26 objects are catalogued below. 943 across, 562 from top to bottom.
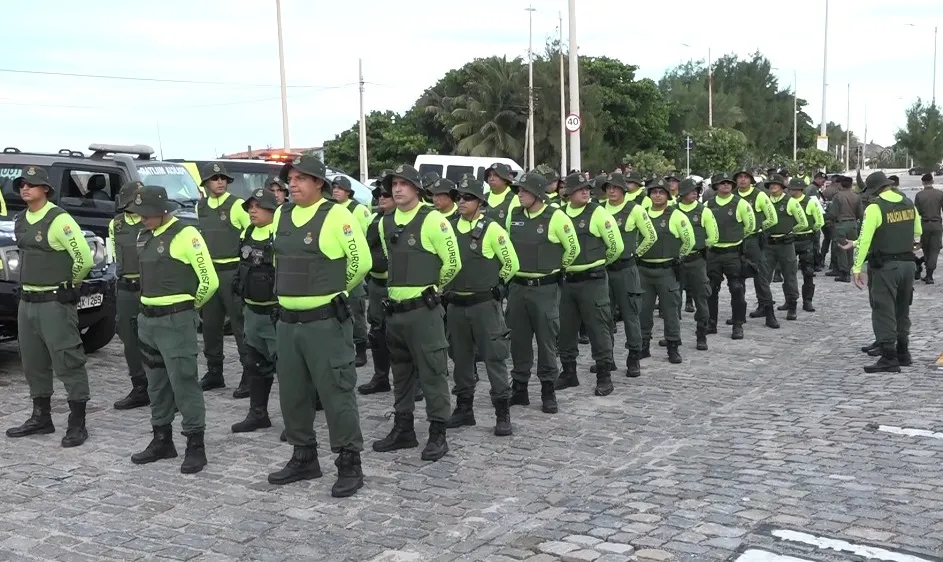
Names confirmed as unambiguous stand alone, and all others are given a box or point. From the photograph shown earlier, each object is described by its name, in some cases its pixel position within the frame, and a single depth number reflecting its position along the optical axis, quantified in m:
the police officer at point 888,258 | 9.89
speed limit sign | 20.34
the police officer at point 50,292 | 7.65
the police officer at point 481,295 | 7.84
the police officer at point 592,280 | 9.30
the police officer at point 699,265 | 11.80
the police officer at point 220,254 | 9.30
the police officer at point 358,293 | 9.46
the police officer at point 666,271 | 11.04
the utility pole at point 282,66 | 30.22
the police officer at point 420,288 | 7.11
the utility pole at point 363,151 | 44.00
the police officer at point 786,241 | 13.66
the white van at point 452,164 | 25.58
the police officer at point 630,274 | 10.29
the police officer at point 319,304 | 6.36
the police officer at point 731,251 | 12.51
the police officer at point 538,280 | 8.62
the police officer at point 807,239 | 14.33
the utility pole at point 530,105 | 50.59
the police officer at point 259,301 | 8.02
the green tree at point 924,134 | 67.88
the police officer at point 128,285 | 8.36
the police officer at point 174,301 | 6.95
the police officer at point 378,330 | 9.40
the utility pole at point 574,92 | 20.92
